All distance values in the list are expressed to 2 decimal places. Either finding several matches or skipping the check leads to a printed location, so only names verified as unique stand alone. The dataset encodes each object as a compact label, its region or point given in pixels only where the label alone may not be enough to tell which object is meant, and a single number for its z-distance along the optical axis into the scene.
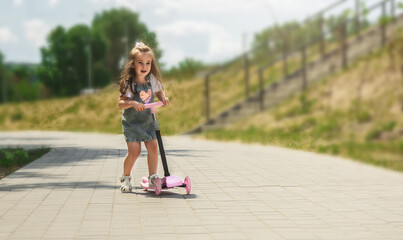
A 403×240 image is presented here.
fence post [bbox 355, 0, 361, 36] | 19.28
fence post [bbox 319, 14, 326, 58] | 19.62
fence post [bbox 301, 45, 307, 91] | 19.17
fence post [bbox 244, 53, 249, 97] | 20.95
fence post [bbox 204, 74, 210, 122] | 20.25
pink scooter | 6.47
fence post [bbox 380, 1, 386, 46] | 18.20
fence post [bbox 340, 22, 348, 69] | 18.62
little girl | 6.43
